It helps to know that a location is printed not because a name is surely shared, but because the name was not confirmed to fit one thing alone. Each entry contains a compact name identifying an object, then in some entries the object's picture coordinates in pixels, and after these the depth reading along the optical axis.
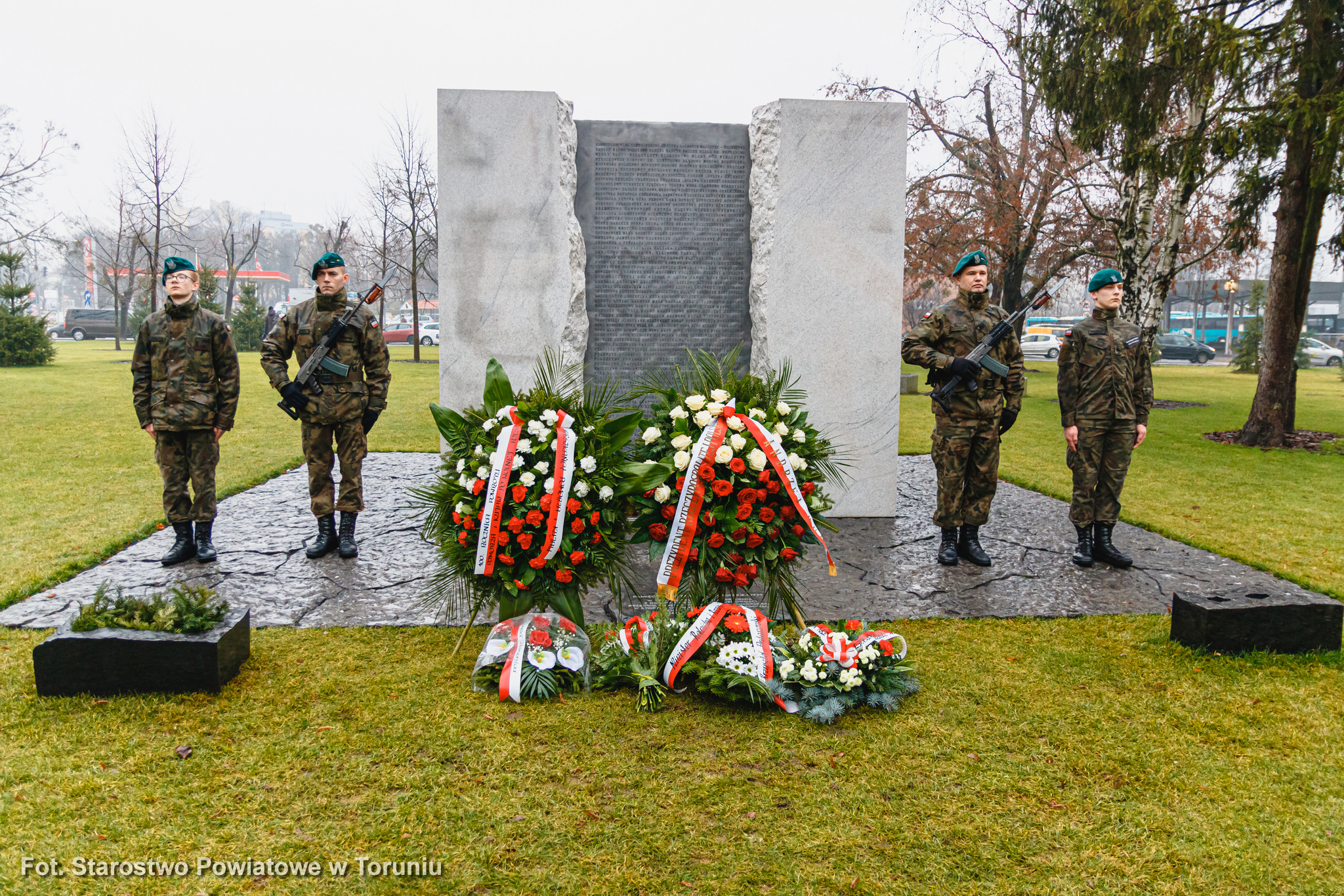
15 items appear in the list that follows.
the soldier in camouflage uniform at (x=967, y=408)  5.65
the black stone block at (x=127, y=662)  3.56
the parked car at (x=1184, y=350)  38.38
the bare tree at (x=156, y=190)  25.42
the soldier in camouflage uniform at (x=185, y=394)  5.43
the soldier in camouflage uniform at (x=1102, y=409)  5.62
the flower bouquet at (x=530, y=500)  3.70
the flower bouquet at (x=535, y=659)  3.71
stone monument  6.42
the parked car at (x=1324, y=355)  35.47
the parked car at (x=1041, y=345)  40.47
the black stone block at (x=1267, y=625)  4.18
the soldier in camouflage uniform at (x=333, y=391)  5.64
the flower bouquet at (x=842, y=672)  3.59
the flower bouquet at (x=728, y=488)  3.72
